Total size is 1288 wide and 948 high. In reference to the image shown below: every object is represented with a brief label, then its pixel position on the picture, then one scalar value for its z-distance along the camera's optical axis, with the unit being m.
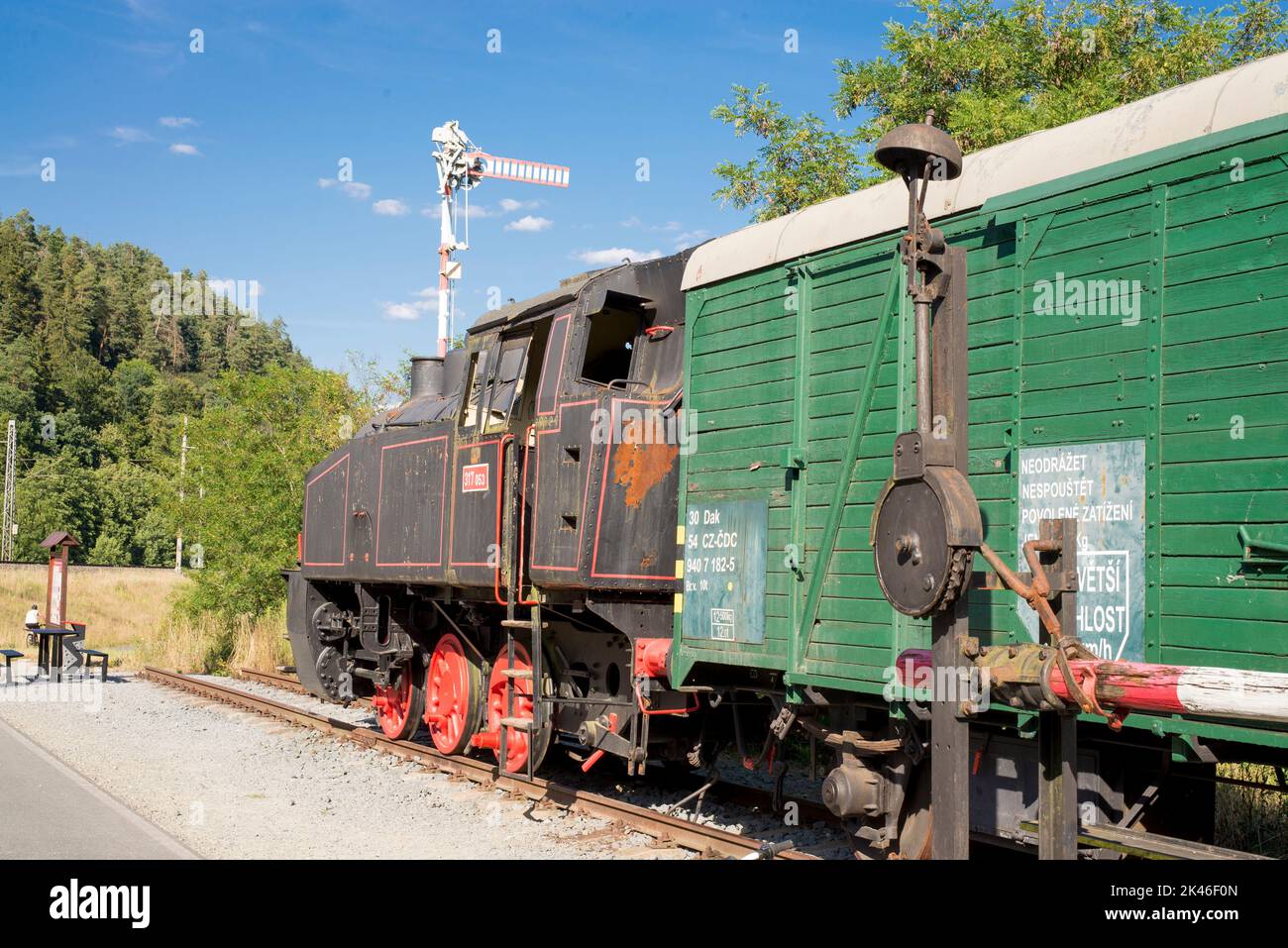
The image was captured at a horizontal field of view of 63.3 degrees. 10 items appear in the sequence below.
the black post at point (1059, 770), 3.91
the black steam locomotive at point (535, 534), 8.16
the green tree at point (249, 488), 20.73
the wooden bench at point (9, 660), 18.10
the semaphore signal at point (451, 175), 29.73
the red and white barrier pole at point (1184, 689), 2.88
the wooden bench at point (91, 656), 18.66
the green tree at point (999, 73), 12.11
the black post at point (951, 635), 3.80
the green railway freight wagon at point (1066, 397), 4.20
